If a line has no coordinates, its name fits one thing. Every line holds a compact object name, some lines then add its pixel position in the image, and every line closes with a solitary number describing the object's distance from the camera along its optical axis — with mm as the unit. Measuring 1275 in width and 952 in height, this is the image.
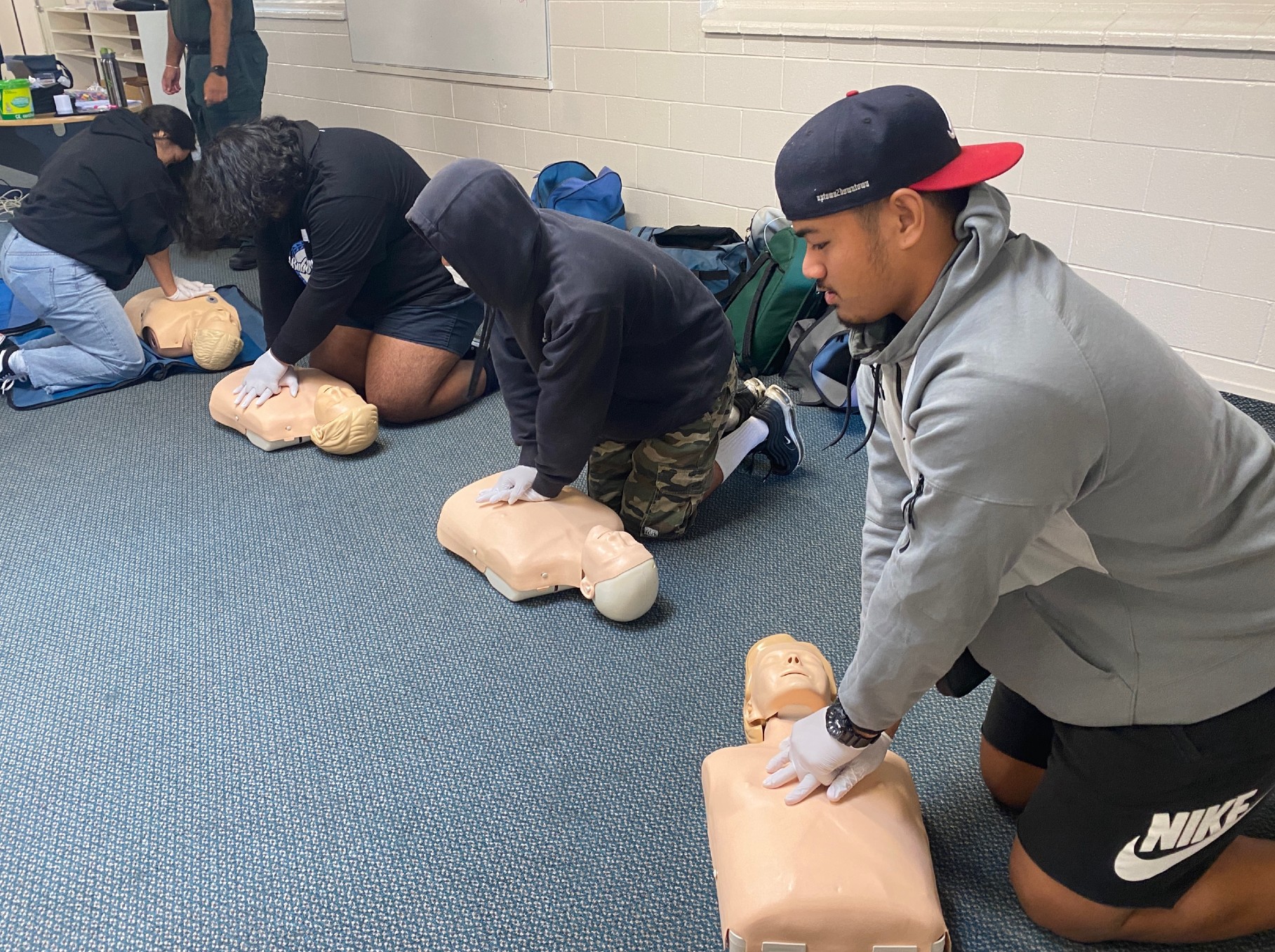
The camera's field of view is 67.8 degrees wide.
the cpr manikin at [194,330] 3104
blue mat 3355
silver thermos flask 5086
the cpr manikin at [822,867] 1156
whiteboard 3695
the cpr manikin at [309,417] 2545
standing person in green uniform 3613
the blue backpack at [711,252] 3121
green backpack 2941
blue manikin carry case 2957
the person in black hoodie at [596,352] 1794
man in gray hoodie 926
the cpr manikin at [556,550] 1885
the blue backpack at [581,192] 3406
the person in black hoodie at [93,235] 2857
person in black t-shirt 2406
